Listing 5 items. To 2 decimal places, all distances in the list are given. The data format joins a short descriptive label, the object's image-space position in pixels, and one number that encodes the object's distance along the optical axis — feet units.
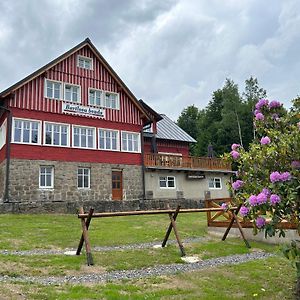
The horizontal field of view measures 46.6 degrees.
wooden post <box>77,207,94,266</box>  26.27
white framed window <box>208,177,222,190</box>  93.70
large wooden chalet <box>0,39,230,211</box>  67.46
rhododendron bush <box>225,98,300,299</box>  15.39
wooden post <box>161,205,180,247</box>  32.42
